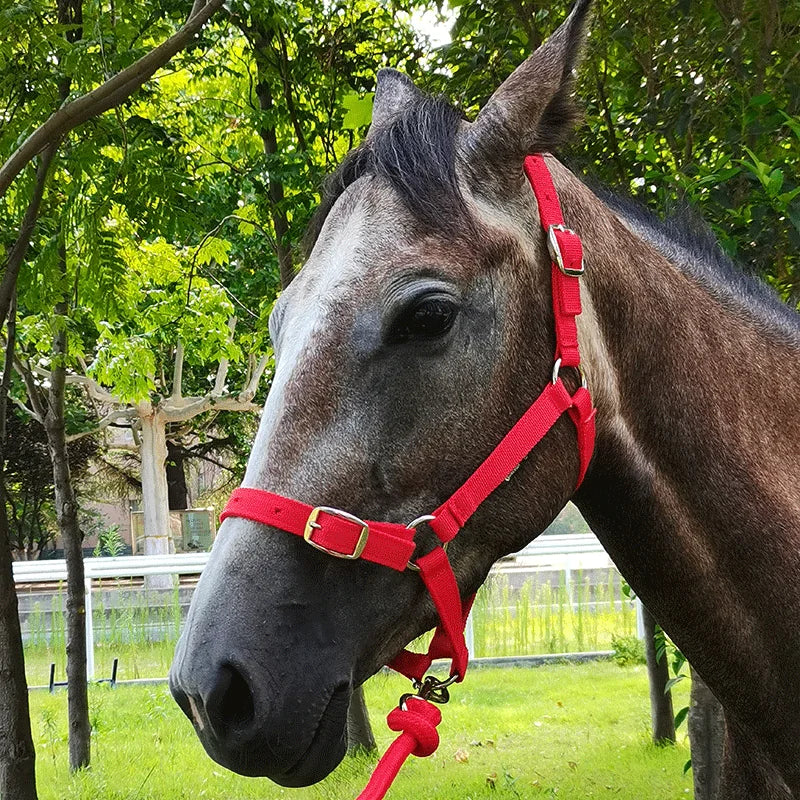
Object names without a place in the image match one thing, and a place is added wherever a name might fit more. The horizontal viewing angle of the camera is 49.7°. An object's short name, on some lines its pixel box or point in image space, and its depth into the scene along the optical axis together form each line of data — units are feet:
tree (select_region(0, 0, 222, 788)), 9.52
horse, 4.98
